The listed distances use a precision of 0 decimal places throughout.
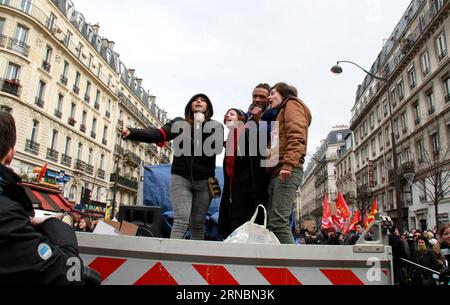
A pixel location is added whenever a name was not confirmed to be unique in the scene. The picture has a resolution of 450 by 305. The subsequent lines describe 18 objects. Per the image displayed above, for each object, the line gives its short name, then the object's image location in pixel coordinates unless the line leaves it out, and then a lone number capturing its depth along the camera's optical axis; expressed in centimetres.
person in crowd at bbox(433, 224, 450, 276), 600
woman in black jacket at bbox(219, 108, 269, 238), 289
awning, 1366
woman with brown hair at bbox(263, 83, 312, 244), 259
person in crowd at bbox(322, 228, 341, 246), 1120
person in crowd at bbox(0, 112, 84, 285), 115
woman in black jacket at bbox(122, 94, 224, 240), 285
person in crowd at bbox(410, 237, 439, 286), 572
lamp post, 1534
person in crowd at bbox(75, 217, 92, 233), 881
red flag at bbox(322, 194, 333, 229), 1449
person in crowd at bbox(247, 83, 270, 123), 346
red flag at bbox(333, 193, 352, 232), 1469
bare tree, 1991
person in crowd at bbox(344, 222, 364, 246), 942
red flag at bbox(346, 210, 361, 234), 1315
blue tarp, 426
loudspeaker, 281
